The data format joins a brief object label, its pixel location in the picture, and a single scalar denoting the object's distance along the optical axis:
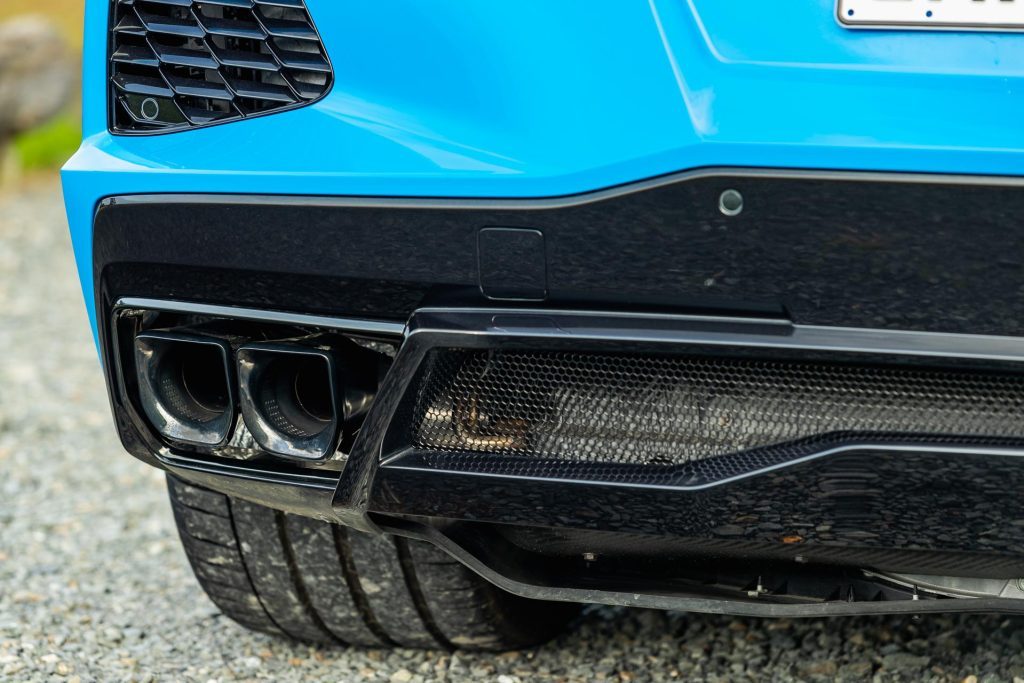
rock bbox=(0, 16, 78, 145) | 10.28
